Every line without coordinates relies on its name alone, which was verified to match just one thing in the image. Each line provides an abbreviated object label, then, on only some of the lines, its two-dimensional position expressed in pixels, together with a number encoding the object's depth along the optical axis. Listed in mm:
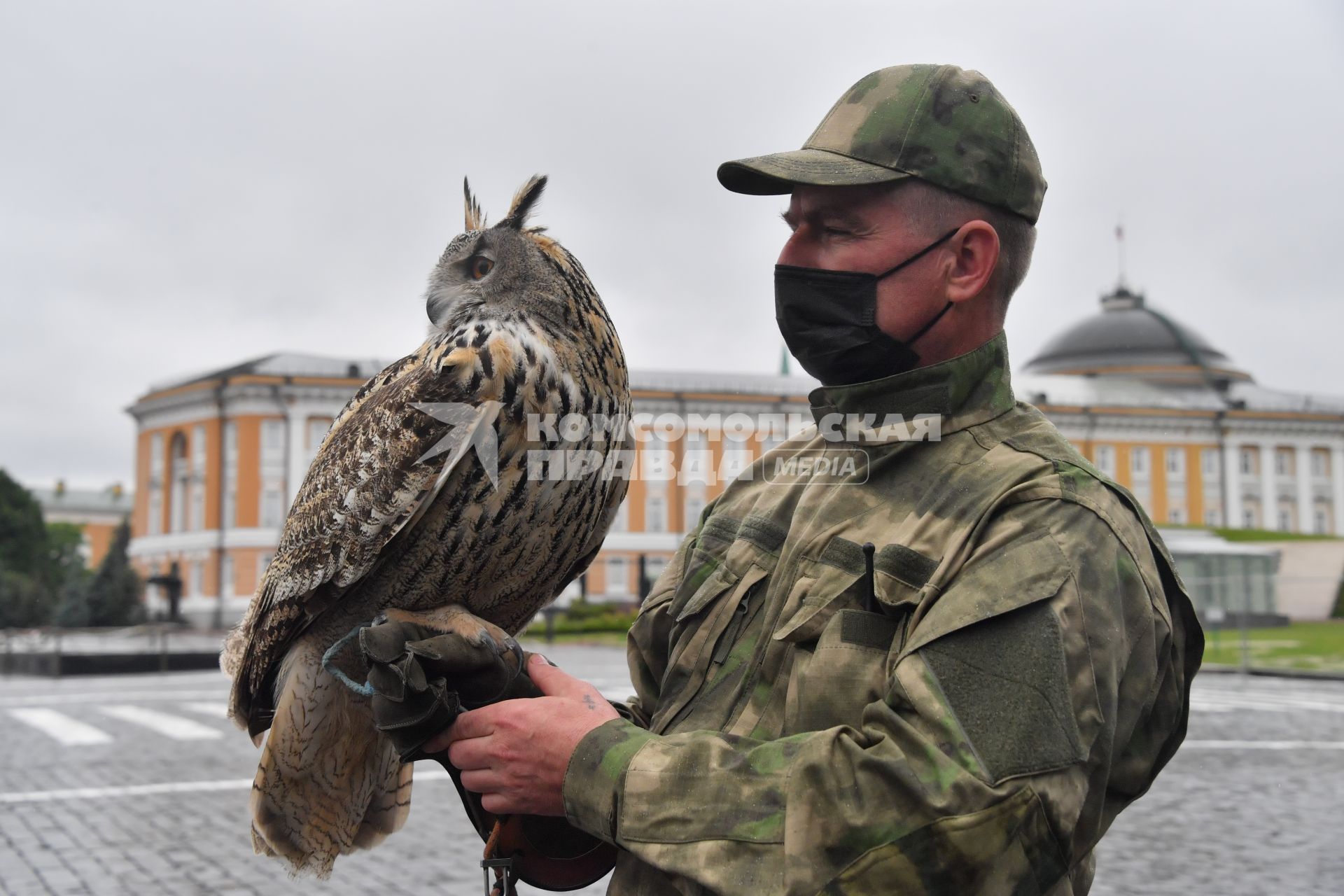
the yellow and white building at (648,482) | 67750
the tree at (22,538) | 69125
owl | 2432
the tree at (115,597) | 54562
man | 1536
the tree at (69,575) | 53844
